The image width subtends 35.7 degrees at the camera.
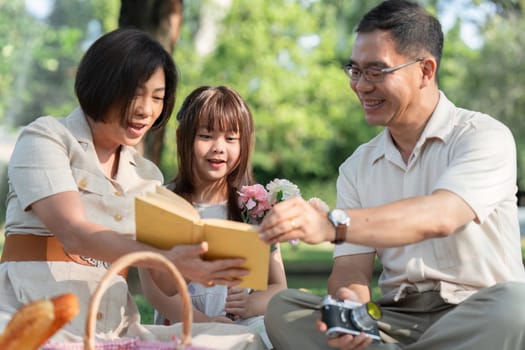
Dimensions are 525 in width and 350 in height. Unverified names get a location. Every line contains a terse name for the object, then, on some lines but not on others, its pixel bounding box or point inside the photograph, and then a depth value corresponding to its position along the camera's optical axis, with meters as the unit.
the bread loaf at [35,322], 2.56
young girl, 4.38
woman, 3.39
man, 3.32
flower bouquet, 3.99
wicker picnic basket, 2.62
